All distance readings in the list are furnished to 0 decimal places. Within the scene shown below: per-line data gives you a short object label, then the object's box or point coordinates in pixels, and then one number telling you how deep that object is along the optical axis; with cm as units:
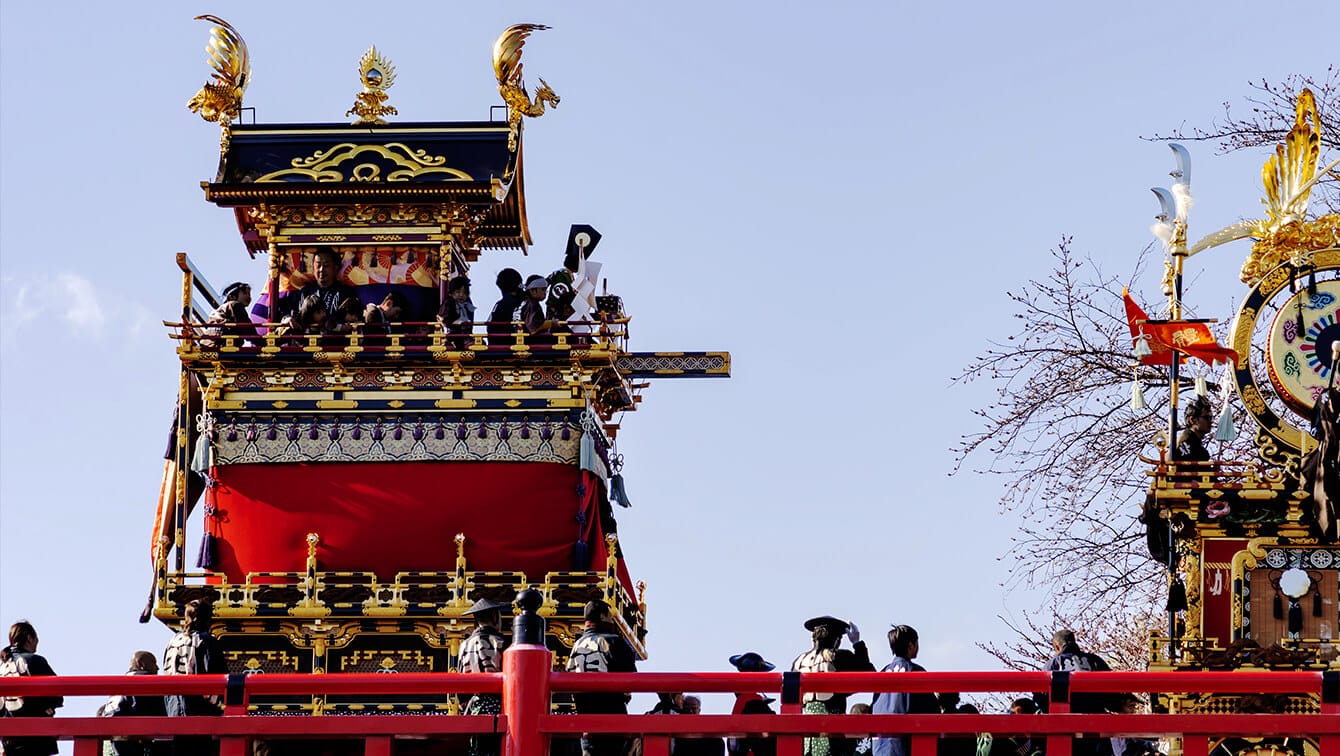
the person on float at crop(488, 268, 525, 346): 4138
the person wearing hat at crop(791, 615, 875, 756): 2403
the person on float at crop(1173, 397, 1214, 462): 3288
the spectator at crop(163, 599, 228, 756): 2480
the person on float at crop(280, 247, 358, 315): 4231
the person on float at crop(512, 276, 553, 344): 4125
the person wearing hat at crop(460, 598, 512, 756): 2450
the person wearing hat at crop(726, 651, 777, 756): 2370
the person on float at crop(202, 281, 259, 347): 4128
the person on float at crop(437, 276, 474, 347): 4131
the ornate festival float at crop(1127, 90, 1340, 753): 3250
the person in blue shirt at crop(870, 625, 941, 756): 2328
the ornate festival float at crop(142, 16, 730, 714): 4006
